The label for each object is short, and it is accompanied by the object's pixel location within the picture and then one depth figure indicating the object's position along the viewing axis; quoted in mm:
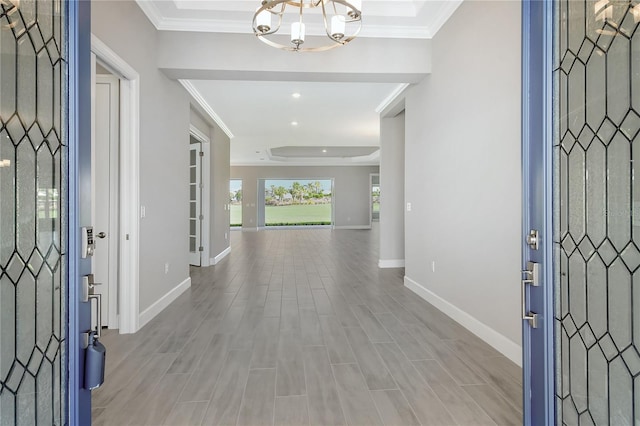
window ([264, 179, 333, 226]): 15391
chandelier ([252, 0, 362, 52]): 2402
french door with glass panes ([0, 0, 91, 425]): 1030
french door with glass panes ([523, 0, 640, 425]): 1090
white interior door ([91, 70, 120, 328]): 3061
